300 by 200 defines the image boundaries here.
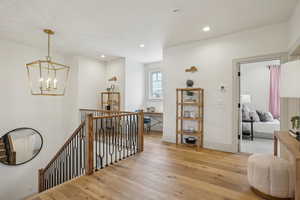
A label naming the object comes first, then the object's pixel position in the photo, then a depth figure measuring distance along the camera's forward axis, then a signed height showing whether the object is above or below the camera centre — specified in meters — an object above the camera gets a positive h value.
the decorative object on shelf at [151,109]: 6.45 -0.38
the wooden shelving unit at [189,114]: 4.13 -0.40
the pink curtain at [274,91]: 6.00 +0.36
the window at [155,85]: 6.63 +0.65
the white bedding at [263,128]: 5.03 -0.91
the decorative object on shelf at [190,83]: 4.29 +0.47
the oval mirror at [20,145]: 4.34 -1.36
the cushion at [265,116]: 5.53 -0.57
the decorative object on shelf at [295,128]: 1.98 -0.38
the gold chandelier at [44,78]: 4.91 +0.72
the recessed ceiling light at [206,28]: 3.45 +1.62
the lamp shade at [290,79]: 1.59 +0.23
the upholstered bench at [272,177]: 1.92 -0.98
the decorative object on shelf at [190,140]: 4.18 -1.07
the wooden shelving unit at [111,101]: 6.16 -0.05
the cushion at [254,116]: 5.48 -0.56
